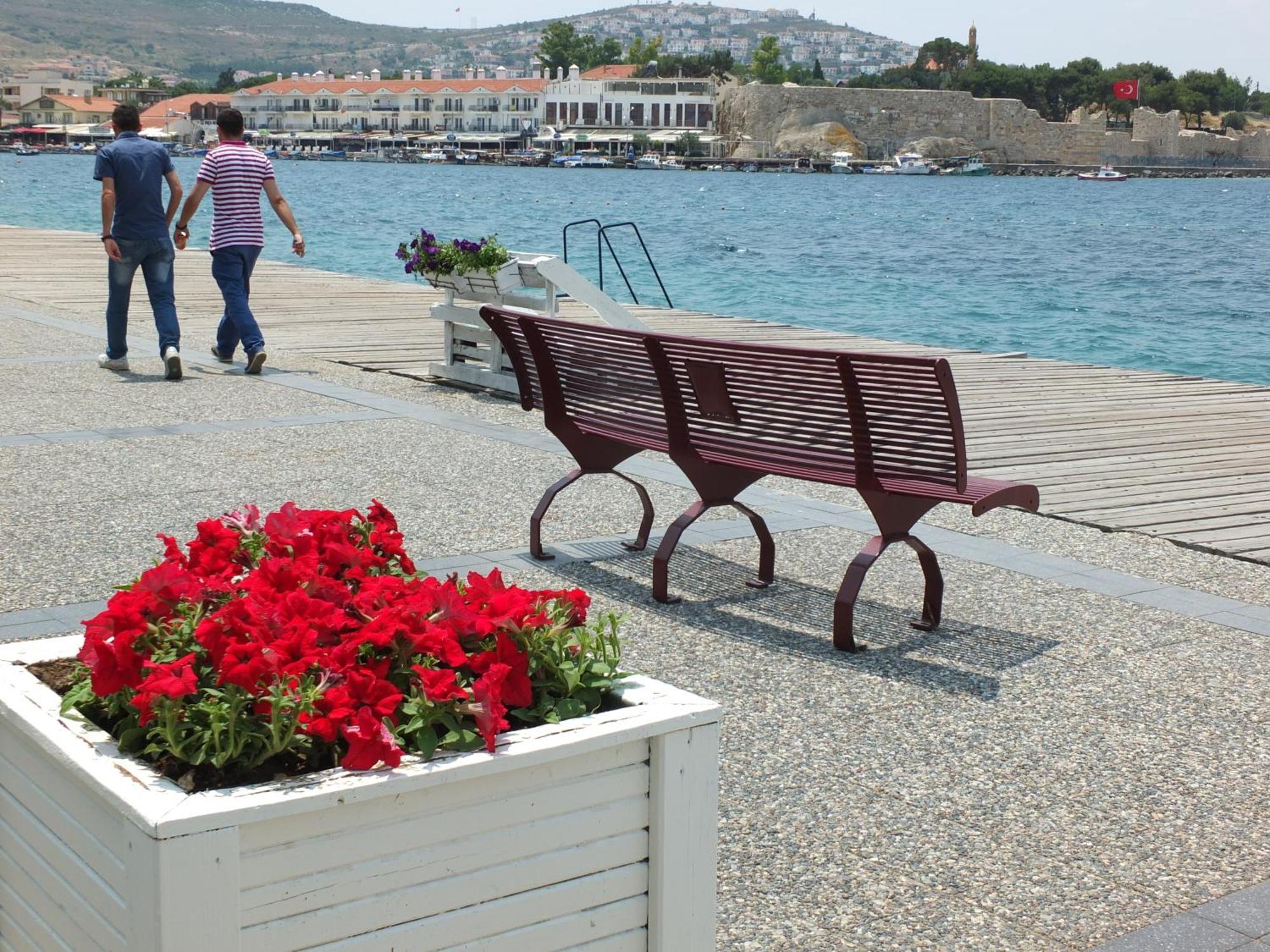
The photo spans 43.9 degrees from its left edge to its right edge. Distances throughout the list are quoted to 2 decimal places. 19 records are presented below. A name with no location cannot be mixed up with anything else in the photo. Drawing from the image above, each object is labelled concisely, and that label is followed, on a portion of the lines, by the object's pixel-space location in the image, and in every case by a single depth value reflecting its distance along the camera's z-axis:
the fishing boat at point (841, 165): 145.62
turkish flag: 161.75
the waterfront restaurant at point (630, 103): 180.38
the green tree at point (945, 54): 198.00
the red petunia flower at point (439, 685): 2.26
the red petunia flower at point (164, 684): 2.18
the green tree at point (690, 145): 165.62
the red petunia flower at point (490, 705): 2.23
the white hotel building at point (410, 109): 191.25
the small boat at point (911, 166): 142.25
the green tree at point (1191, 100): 164.75
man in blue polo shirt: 10.16
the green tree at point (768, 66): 188.38
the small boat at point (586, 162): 165.62
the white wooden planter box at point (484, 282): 9.93
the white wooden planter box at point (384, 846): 2.02
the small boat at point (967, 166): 147.25
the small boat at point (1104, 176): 138.50
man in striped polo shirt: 10.34
